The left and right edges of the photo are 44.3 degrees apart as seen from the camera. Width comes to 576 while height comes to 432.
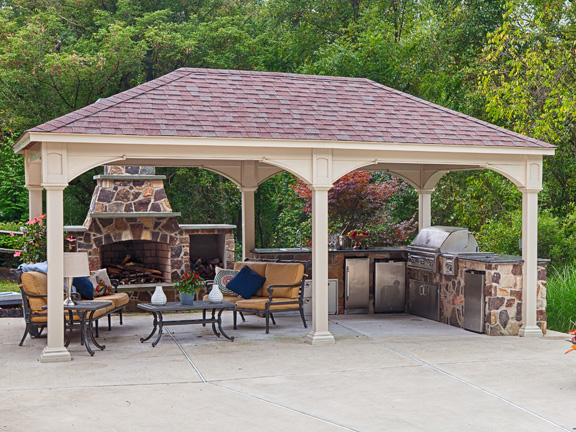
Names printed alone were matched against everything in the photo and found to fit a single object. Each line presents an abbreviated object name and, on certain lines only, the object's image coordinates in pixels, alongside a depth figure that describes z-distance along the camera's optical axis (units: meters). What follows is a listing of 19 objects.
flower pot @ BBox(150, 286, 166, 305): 9.29
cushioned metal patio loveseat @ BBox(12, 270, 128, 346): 8.76
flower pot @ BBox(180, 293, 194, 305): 9.31
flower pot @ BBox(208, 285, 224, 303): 9.51
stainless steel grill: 10.67
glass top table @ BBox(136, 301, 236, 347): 9.08
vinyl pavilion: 8.17
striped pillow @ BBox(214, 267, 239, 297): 11.10
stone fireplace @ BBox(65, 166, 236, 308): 12.73
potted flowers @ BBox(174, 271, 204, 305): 9.32
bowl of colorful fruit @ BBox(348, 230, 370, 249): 12.00
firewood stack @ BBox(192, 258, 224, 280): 14.16
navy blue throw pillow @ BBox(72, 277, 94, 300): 9.59
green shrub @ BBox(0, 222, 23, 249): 16.04
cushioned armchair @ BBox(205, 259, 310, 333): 9.88
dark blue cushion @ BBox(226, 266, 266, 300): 10.42
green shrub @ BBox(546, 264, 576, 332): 11.05
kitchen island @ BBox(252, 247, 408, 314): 11.79
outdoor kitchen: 9.91
